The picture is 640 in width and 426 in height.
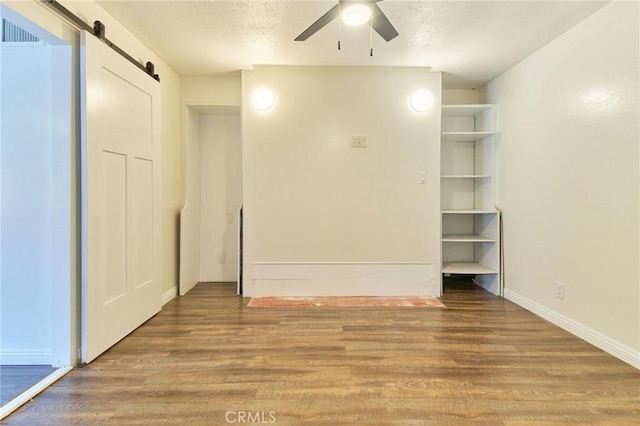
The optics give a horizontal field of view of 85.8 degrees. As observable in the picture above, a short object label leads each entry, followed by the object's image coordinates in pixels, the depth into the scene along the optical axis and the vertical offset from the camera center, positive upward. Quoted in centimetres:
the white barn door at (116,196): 212 +10
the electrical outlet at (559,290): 275 -64
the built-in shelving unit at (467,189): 385 +26
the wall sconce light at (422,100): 352 +114
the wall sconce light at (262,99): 349 +114
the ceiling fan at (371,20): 194 +114
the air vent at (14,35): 215 +110
